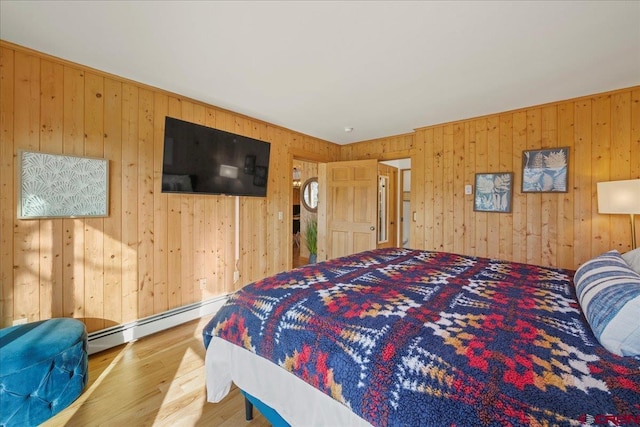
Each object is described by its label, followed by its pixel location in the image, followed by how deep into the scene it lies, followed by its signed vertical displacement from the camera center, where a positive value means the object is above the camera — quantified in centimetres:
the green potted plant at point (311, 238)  564 -53
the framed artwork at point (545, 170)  282 +48
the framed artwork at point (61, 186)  196 +20
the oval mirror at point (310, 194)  596 +43
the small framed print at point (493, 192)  313 +27
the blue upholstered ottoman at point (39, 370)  146 -92
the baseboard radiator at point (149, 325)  228 -108
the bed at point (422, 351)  70 -45
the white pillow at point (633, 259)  143 -24
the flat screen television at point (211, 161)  261 +56
